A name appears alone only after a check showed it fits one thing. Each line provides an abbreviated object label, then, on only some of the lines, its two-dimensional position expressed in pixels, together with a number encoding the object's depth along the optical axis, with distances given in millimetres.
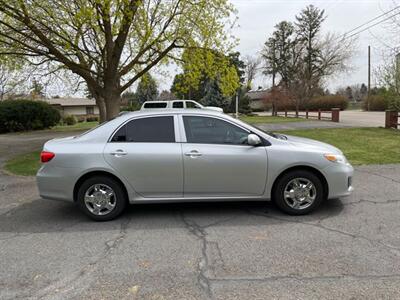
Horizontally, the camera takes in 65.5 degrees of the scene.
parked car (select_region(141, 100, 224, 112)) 20078
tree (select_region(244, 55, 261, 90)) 61859
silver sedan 4469
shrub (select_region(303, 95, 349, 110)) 54906
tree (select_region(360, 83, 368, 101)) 90312
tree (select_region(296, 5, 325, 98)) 46388
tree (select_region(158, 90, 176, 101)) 71425
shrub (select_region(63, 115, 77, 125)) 35844
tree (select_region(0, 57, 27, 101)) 13546
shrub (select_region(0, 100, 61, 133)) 21688
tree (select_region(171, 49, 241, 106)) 12602
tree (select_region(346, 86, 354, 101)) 93294
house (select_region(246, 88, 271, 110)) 68262
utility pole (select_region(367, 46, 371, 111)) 48334
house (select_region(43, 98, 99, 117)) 59103
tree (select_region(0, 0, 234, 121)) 10203
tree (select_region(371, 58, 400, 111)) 14969
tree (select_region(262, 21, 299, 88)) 51059
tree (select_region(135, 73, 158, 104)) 57656
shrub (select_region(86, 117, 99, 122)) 49719
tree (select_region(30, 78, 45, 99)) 17594
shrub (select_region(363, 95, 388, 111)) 45906
